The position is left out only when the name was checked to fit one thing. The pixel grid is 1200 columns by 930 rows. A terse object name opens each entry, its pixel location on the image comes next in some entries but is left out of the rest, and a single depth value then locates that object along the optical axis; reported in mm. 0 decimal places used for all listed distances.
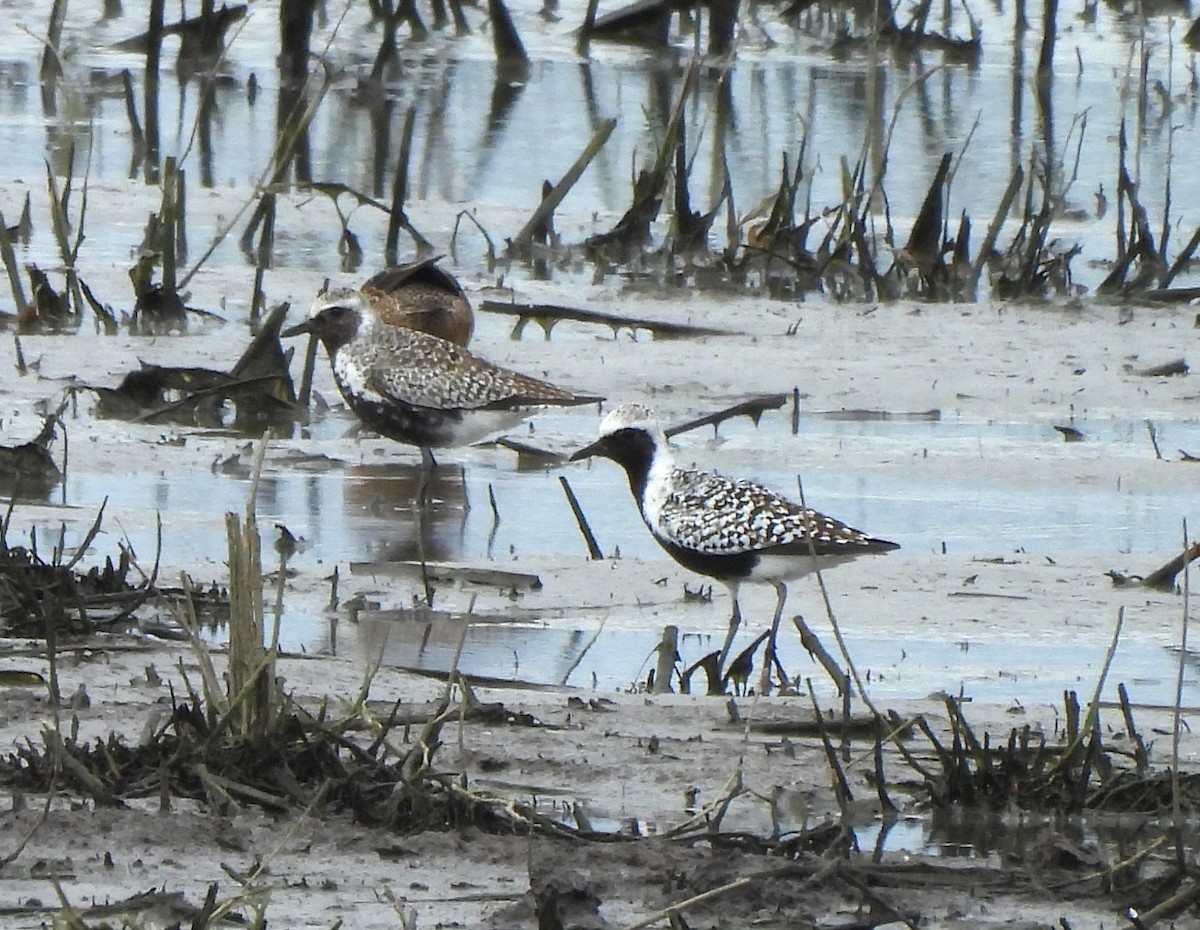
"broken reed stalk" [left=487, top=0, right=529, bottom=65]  36375
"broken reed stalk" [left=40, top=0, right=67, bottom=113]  30375
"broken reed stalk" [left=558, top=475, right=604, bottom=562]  13719
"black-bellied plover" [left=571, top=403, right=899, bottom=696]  12242
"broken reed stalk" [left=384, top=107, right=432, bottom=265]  21484
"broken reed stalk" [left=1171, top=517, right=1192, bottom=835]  7773
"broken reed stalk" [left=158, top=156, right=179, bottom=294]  19484
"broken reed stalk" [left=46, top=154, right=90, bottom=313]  19891
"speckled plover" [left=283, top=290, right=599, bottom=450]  16547
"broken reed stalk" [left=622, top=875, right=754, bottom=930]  6868
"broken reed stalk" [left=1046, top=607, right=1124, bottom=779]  8703
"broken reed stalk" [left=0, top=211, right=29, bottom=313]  19016
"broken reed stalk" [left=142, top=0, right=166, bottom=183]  31312
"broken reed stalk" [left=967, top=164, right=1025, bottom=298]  21687
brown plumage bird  19203
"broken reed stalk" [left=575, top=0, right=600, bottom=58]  37969
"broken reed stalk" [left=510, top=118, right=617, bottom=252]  22219
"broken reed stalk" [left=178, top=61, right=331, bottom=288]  18706
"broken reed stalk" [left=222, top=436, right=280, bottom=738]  8562
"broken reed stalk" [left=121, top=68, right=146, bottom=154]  29000
